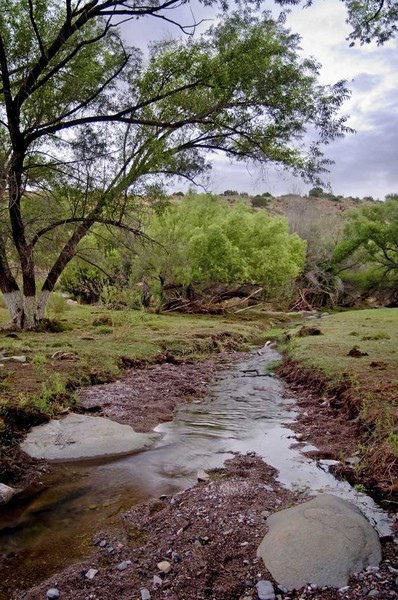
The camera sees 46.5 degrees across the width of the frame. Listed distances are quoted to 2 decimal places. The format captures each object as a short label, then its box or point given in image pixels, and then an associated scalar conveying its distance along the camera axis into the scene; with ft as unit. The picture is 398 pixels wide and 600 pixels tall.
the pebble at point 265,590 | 11.73
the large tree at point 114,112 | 43.19
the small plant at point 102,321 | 68.73
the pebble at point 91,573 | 12.93
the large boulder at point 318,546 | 12.24
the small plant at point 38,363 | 32.85
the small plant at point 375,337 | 55.11
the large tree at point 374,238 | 141.90
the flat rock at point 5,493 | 17.78
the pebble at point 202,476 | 19.59
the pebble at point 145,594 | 11.96
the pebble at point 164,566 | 13.05
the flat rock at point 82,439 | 22.59
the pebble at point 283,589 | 11.84
